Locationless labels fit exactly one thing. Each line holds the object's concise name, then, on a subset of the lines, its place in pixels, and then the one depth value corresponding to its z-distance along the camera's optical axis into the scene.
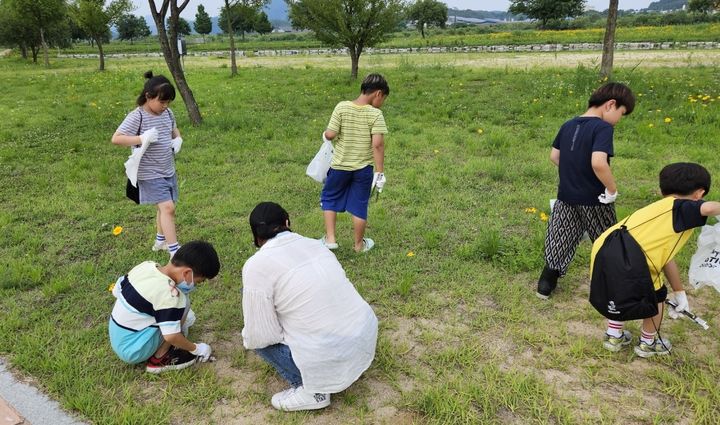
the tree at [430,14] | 61.50
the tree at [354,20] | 13.75
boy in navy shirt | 3.17
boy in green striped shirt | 4.04
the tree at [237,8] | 16.78
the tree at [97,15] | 20.20
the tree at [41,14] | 21.92
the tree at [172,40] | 9.04
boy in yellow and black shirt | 2.58
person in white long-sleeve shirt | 2.43
